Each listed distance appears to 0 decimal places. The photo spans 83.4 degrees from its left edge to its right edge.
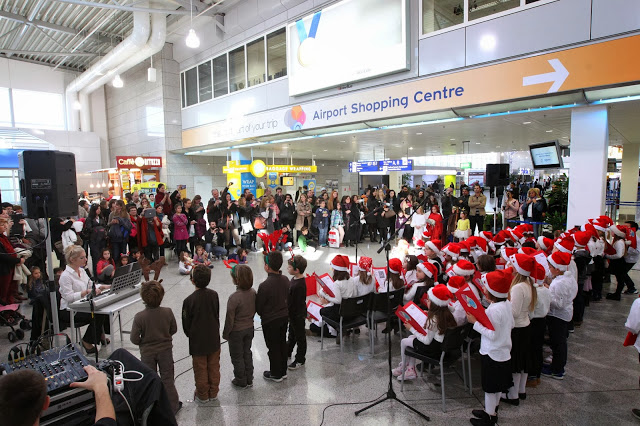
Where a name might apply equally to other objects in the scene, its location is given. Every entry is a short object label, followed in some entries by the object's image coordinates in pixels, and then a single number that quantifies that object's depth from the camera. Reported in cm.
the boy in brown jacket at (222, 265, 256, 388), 358
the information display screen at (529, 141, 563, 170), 835
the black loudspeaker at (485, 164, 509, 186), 1051
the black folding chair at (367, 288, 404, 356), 447
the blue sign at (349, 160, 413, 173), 1411
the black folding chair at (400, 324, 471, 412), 336
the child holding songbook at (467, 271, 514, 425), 303
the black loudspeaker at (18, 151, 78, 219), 386
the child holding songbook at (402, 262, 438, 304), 435
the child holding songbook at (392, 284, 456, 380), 334
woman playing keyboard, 402
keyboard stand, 379
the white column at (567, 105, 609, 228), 687
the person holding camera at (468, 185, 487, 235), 1077
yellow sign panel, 1410
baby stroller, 500
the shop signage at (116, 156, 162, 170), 1479
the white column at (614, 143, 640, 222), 1475
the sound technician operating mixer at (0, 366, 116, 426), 122
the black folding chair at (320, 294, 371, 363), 430
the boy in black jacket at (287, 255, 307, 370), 402
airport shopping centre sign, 614
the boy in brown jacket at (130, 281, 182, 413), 314
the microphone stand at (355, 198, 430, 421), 331
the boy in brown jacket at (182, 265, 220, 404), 335
